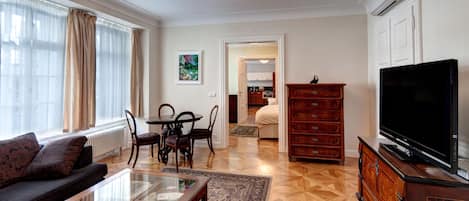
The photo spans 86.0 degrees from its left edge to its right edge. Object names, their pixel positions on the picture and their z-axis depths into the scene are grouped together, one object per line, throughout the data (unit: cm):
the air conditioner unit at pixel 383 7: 313
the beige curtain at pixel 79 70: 354
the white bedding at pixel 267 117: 571
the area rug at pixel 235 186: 279
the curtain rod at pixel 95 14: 334
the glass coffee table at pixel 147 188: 194
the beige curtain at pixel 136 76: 488
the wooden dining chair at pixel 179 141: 374
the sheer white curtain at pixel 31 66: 284
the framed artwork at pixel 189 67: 509
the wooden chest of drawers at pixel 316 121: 388
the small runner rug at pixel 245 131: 645
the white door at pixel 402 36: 275
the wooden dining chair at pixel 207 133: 434
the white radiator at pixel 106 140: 391
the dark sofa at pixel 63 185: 189
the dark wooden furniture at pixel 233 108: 858
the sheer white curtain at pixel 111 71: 425
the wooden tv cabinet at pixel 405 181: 143
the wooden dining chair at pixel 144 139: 379
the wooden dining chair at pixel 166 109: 500
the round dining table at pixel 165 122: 373
